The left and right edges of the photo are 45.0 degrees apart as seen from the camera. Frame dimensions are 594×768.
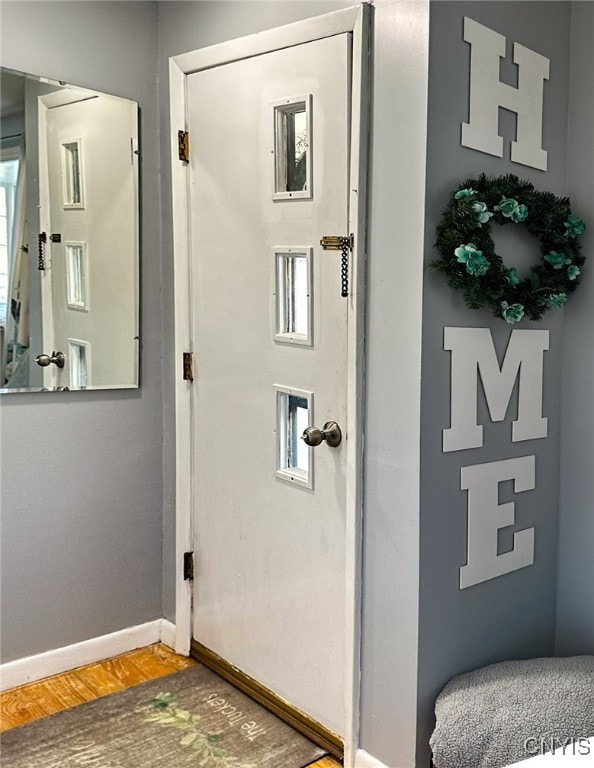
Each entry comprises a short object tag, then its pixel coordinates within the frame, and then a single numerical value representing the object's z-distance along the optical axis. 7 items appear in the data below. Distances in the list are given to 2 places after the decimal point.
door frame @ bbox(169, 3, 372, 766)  1.81
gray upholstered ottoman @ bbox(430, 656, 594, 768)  1.64
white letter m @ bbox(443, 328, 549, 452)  1.81
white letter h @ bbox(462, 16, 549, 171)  1.77
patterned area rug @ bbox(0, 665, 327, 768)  2.00
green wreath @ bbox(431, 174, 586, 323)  1.71
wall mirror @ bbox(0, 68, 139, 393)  2.25
